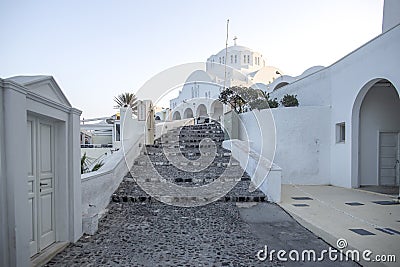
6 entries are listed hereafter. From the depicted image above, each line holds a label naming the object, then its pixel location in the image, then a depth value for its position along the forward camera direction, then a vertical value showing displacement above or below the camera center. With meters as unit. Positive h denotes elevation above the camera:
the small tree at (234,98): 16.62 +1.58
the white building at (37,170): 2.68 -0.48
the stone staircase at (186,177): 7.00 -1.40
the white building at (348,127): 9.09 -0.03
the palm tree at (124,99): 25.88 +2.46
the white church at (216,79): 33.22 +5.44
